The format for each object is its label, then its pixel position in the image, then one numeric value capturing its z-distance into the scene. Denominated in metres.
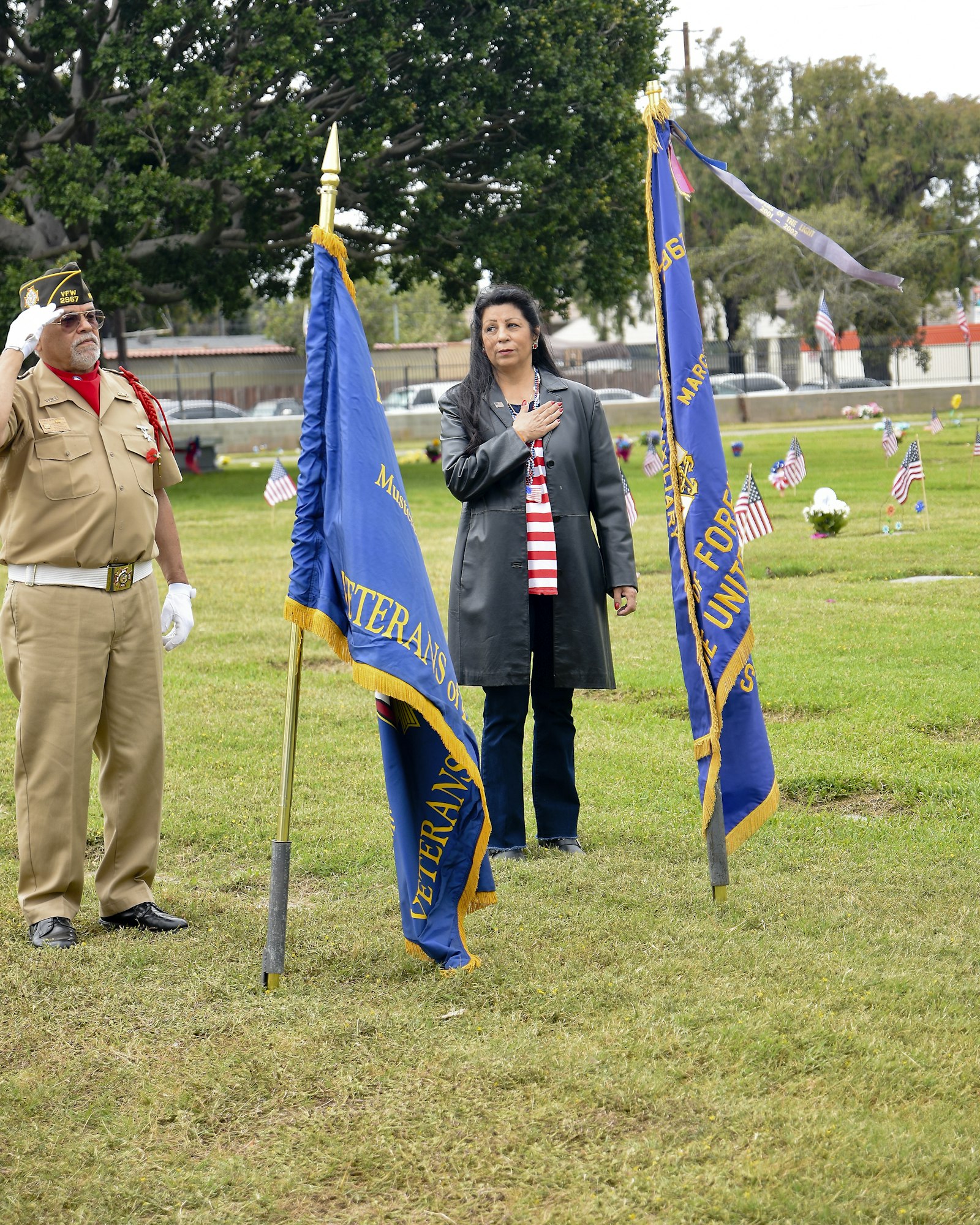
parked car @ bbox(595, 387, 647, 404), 44.28
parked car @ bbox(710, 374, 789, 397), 45.88
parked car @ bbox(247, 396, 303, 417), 44.91
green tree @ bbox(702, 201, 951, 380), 47.12
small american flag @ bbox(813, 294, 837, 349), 22.89
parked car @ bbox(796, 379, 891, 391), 45.69
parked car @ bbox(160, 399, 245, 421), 40.31
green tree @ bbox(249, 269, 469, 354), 64.69
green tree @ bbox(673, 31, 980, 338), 49.00
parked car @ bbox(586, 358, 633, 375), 51.33
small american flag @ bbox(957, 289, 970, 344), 31.03
